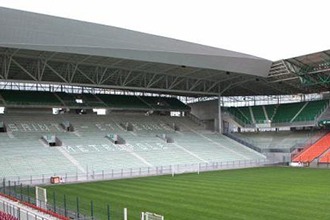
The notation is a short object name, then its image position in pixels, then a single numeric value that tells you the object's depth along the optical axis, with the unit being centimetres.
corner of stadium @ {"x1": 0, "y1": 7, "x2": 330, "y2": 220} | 3438
